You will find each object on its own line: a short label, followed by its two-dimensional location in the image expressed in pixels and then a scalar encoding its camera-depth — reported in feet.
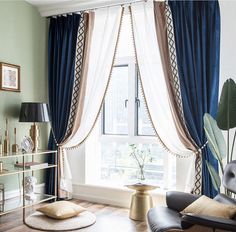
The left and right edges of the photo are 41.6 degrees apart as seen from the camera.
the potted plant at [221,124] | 9.75
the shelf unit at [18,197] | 11.71
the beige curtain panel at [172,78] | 11.56
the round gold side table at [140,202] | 11.62
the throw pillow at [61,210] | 11.33
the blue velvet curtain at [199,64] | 11.33
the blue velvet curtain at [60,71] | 14.11
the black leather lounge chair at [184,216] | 6.79
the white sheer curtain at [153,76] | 12.10
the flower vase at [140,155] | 13.75
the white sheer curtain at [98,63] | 13.30
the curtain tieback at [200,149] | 11.45
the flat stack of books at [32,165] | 12.20
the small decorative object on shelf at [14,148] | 12.58
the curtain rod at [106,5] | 12.77
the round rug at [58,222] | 10.56
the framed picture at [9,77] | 12.62
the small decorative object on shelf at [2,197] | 12.28
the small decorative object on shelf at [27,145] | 12.34
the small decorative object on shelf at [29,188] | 12.57
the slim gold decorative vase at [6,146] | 12.28
